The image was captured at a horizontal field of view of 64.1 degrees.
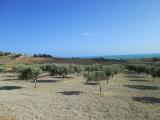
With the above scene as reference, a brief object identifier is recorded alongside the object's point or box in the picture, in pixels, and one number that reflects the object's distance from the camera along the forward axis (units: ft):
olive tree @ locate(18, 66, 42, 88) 82.54
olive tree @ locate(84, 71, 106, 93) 74.31
